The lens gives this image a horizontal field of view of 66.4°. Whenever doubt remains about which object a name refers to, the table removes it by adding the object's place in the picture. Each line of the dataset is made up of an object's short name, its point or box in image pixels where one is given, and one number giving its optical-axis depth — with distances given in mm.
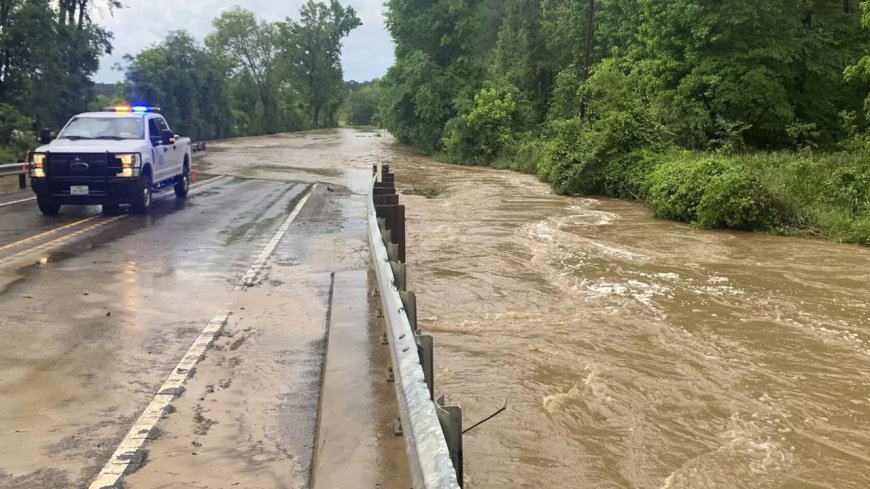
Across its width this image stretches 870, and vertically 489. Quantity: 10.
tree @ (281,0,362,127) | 92812
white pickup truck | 12047
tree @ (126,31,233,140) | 48125
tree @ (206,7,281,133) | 79188
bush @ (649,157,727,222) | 15648
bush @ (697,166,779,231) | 14609
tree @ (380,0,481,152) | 39812
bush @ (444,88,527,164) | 35344
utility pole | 30702
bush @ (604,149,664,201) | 20469
